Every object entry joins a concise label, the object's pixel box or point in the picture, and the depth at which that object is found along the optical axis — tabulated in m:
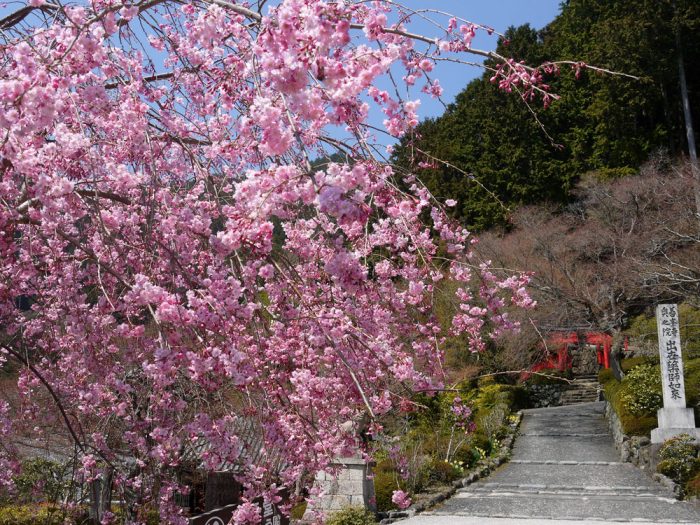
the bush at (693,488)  9.19
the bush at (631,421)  12.77
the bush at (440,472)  11.09
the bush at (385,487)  9.00
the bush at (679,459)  9.94
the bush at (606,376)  18.46
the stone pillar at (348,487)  7.87
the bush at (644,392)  13.03
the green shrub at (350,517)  7.51
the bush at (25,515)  8.48
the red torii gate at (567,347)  20.41
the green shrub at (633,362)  14.98
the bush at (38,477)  9.05
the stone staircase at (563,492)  8.25
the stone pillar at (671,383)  11.60
